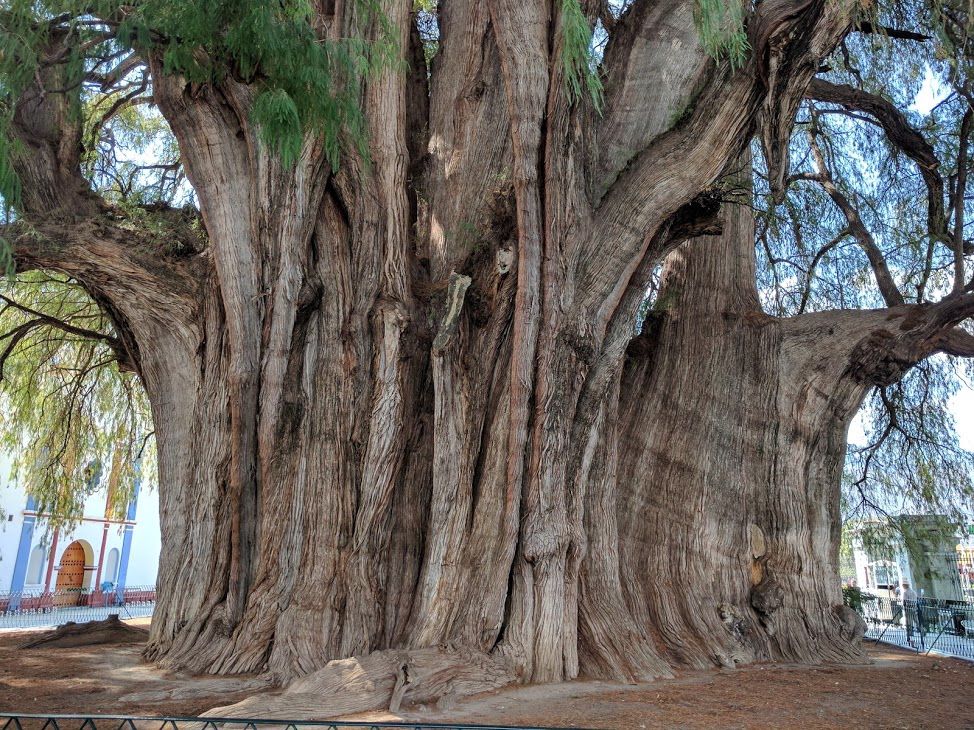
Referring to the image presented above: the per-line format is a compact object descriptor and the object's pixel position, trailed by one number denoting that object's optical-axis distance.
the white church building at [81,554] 19.42
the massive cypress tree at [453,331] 5.26
